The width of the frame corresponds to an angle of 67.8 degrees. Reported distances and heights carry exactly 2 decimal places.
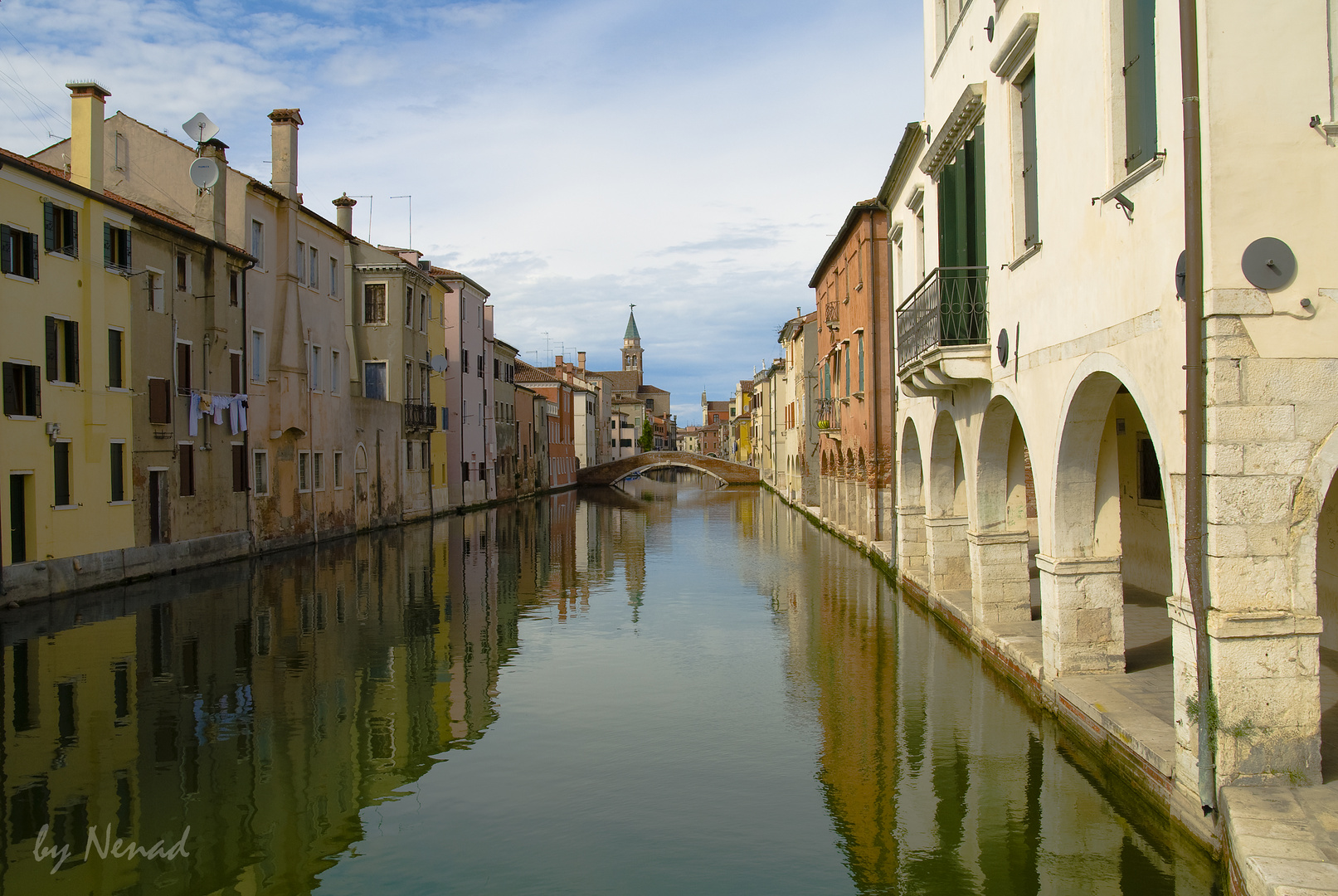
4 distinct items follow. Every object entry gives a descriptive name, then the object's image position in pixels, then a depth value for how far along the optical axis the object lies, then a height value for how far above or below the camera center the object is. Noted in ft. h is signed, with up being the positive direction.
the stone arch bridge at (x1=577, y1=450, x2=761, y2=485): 242.17 -2.31
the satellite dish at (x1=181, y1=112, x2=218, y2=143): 83.10 +28.22
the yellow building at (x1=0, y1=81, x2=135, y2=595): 58.34 +6.21
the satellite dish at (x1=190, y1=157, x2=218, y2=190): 80.59 +23.75
